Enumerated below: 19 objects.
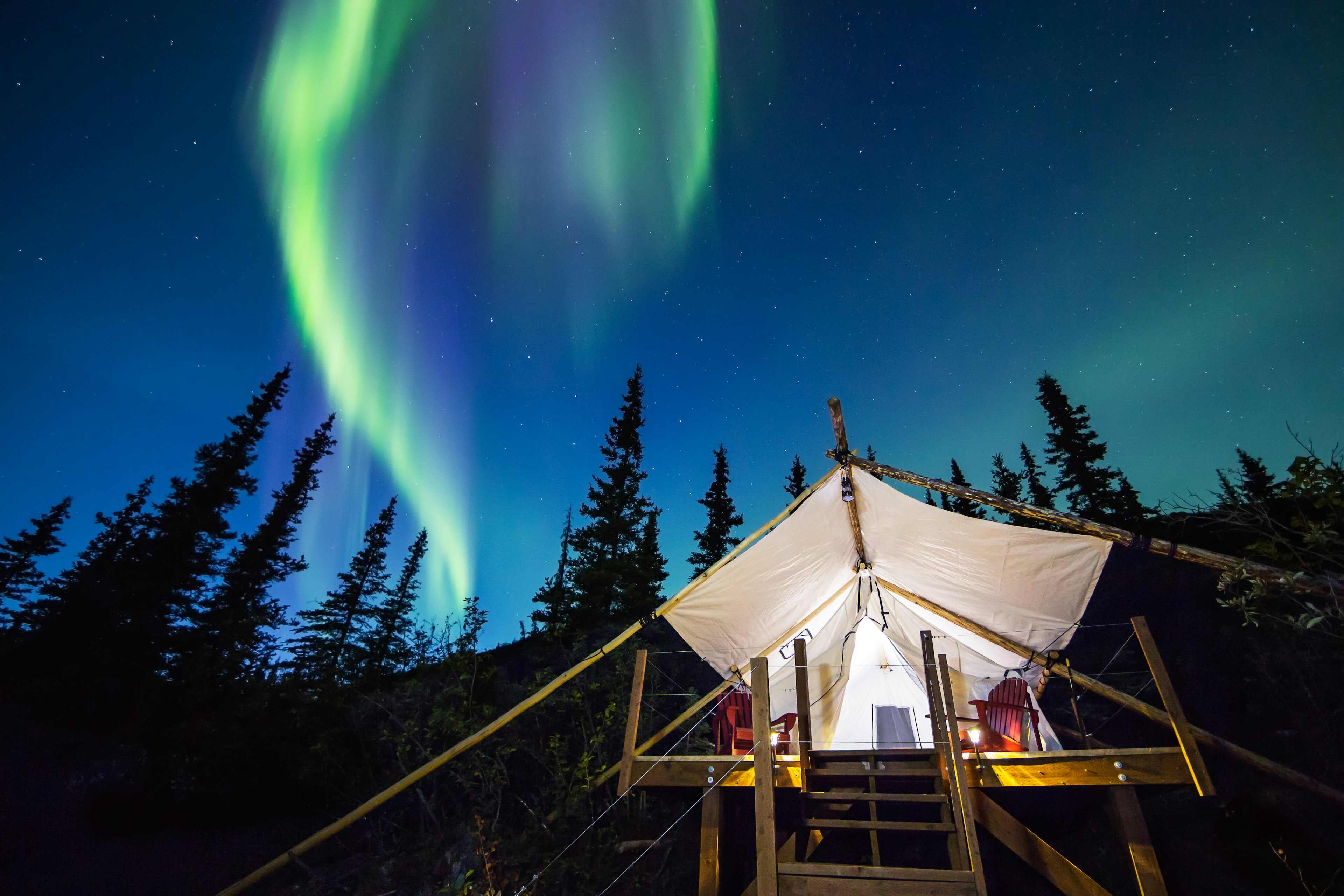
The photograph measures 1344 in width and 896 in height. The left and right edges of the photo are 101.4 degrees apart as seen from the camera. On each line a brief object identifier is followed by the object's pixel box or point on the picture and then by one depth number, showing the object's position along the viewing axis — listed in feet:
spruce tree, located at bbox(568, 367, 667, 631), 65.62
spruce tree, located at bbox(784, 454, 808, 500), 106.73
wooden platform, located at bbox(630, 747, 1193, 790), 14.97
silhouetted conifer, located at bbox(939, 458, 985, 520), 107.24
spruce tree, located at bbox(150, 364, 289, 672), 57.16
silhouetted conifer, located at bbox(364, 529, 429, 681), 81.10
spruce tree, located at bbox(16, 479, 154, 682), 48.39
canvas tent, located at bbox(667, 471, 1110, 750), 20.88
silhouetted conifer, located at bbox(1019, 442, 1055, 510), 93.66
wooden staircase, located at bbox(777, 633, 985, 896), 13.06
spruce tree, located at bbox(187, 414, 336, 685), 47.78
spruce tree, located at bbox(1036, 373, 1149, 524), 73.41
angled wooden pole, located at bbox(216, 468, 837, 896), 17.38
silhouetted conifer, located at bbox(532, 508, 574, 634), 67.26
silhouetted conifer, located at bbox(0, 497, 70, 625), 80.79
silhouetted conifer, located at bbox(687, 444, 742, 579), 88.38
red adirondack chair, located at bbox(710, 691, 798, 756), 23.66
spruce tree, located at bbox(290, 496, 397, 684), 79.15
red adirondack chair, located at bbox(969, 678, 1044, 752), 22.40
